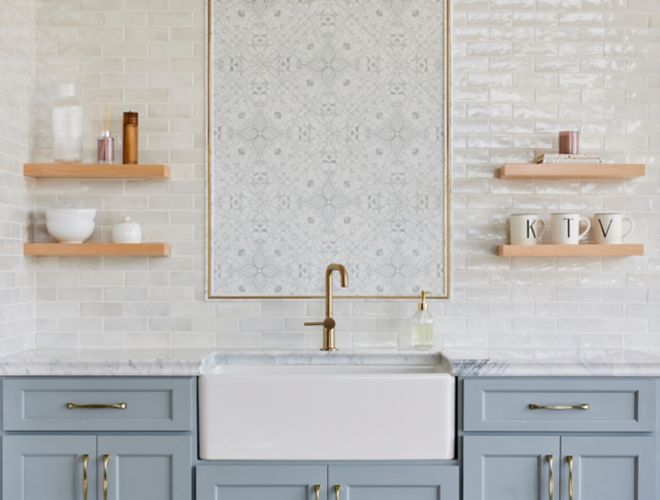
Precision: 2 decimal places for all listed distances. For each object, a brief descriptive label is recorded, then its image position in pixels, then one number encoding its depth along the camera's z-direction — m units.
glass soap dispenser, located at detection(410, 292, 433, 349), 3.19
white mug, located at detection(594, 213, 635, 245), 3.18
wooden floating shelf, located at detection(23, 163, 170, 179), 3.16
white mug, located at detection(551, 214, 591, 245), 3.17
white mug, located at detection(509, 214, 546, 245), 3.19
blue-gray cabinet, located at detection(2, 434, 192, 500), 2.72
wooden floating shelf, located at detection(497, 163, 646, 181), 3.14
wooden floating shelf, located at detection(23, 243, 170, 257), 3.16
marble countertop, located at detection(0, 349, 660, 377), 2.75
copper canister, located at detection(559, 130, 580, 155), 3.20
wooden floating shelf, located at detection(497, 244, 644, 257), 3.14
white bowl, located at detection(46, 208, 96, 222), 3.18
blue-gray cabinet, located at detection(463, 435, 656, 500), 2.72
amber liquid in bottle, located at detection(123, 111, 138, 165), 3.23
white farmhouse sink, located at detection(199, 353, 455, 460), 2.74
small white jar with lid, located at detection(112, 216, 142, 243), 3.21
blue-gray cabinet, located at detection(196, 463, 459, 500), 2.72
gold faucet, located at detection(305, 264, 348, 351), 3.15
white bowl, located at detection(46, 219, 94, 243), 3.18
